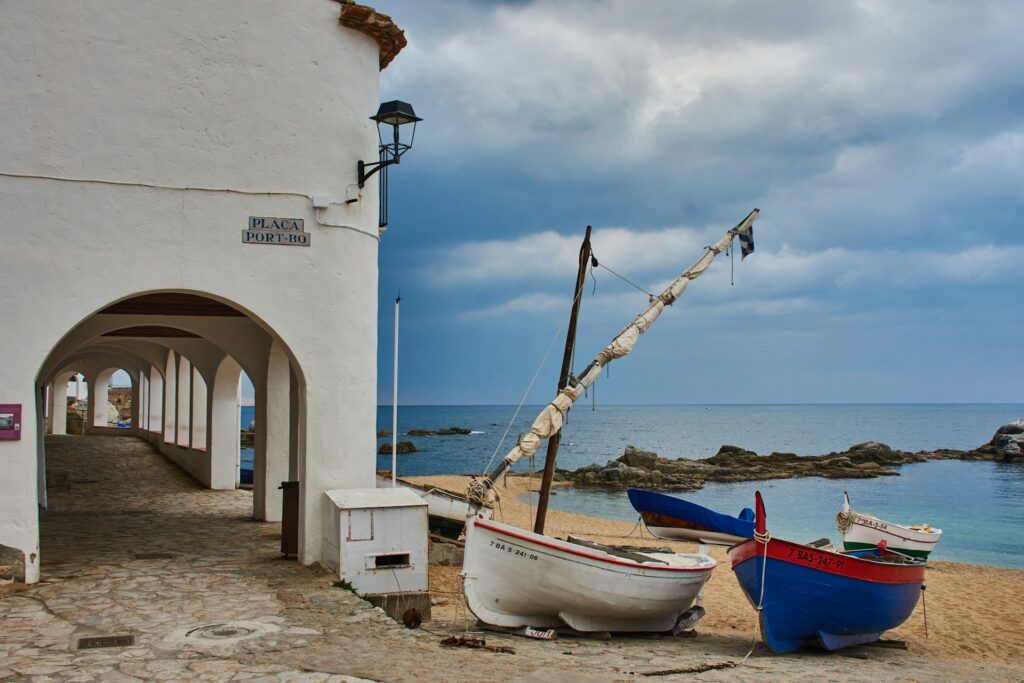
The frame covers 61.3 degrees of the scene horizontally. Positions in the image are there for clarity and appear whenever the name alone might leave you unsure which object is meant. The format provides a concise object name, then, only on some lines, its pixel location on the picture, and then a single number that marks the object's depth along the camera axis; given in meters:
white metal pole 13.81
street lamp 10.12
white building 9.41
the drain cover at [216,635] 7.29
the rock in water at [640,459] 51.50
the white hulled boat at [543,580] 10.08
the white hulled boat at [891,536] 17.05
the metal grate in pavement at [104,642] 7.19
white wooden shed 9.74
